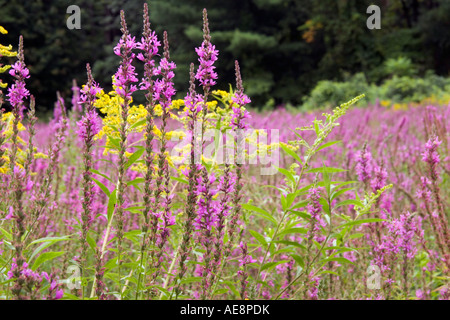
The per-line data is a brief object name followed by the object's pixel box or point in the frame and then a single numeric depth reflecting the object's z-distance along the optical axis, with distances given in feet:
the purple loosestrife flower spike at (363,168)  7.02
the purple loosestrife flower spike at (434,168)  6.18
